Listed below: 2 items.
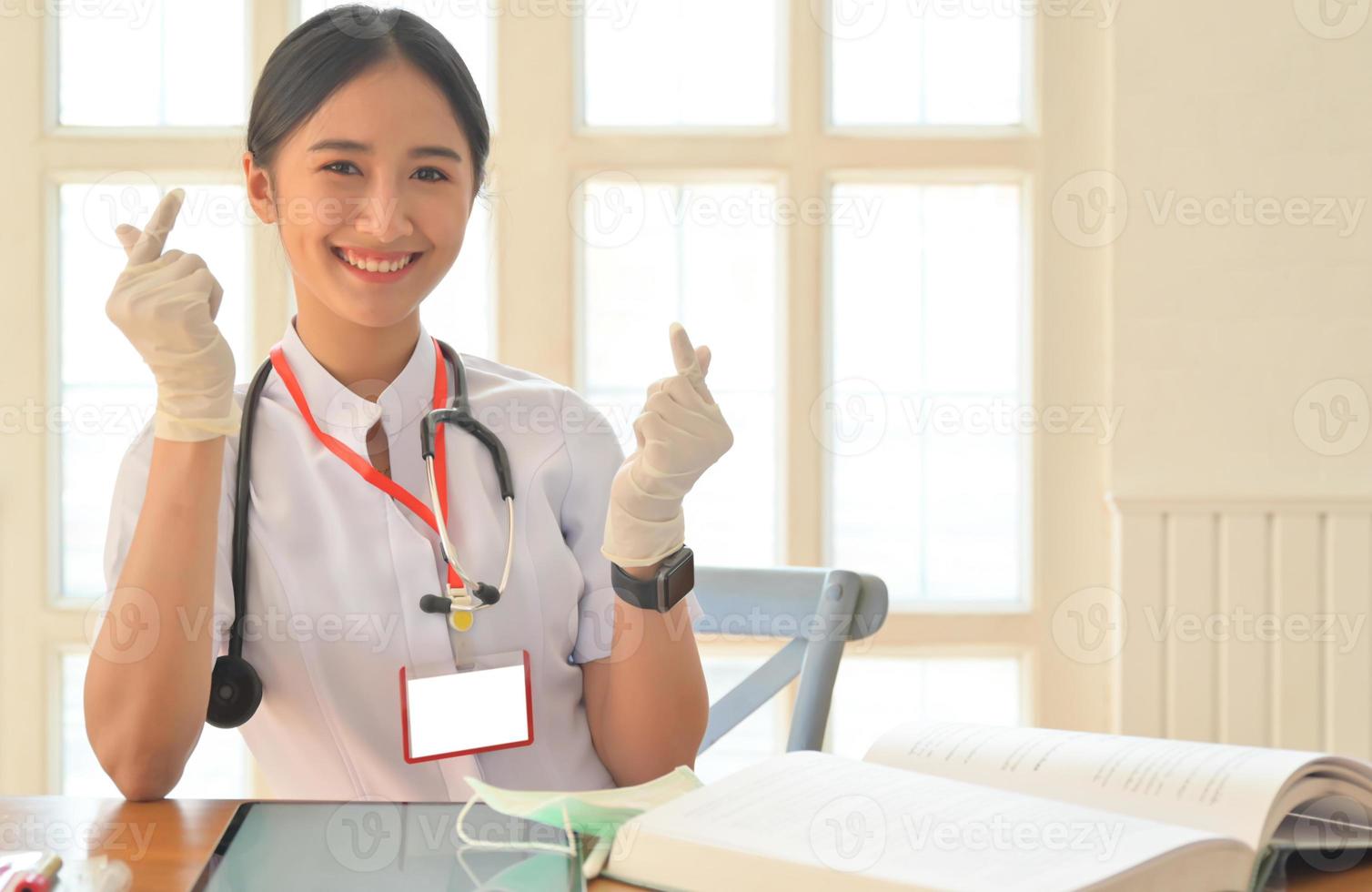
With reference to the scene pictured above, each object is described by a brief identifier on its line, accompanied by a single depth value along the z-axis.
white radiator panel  2.55
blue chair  1.38
